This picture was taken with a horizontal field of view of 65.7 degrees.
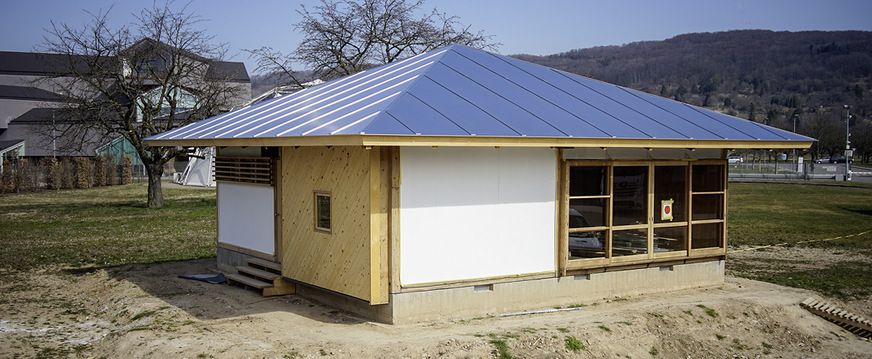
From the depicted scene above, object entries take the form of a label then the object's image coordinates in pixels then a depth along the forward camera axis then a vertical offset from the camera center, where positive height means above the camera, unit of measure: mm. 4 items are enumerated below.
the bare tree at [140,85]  25688 +2937
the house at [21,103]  51500 +4781
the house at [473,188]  9398 -491
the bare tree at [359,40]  32438 +5683
